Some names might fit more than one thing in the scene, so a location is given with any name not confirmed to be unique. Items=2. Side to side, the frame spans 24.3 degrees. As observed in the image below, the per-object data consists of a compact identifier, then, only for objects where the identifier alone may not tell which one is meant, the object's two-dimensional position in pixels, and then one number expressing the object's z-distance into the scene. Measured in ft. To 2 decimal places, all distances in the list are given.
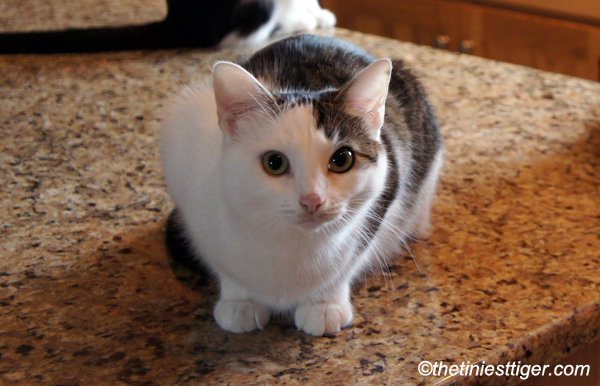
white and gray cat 2.34
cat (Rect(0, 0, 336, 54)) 3.86
